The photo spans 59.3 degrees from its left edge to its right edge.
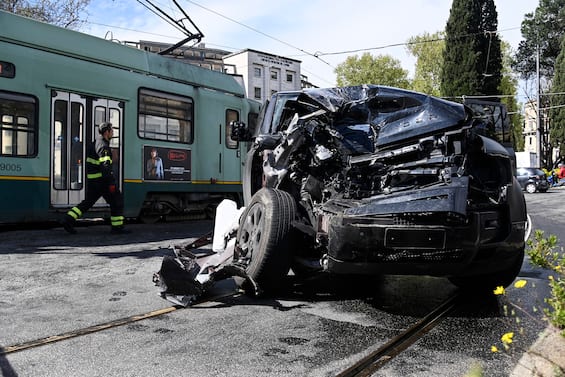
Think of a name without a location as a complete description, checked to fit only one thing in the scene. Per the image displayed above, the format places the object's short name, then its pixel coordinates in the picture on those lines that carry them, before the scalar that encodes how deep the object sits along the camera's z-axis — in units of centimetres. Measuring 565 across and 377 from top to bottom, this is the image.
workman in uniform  786
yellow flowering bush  253
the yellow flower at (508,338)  218
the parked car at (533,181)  2664
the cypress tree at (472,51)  3872
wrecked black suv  319
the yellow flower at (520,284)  250
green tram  754
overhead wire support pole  3600
